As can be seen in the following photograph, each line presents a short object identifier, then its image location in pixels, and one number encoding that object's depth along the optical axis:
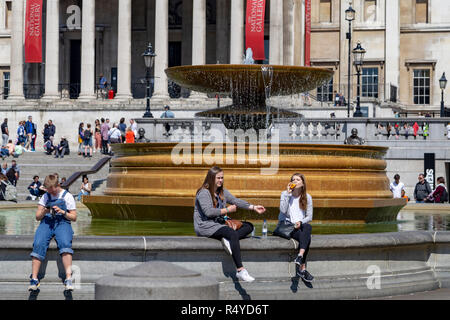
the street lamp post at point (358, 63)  41.56
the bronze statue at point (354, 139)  33.25
